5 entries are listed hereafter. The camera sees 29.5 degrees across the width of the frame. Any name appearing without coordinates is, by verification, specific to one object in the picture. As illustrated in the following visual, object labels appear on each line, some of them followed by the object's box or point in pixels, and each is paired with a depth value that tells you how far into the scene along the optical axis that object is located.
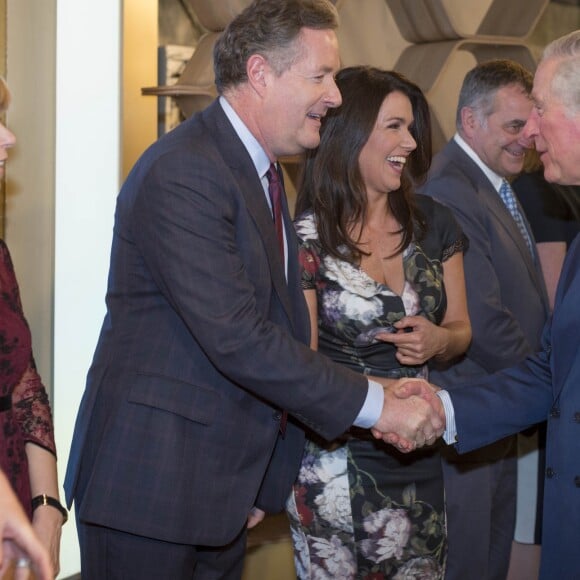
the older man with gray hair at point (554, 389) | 2.34
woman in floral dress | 2.68
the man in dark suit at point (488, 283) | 3.27
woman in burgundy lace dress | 2.33
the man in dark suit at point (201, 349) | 2.22
